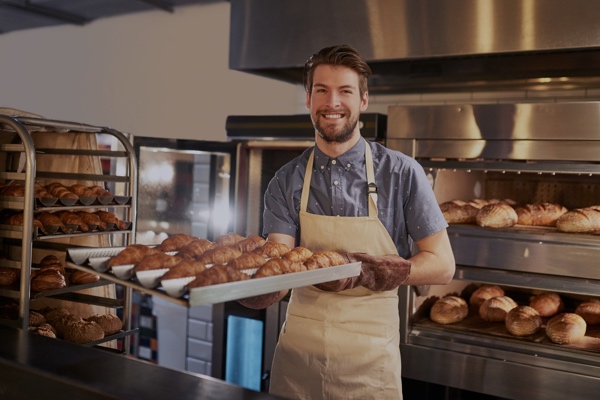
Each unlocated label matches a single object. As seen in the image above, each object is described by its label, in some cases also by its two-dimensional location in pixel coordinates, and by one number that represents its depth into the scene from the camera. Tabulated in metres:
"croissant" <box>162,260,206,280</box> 1.47
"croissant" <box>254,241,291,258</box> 1.84
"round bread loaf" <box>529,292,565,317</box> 3.11
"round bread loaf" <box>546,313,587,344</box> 2.76
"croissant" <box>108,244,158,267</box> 1.54
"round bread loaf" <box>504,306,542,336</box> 2.86
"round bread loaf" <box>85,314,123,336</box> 2.44
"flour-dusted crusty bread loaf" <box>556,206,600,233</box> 2.85
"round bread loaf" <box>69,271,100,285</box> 2.47
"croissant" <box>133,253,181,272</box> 1.51
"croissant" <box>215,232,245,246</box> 1.89
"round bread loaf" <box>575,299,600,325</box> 3.01
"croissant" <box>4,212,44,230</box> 2.29
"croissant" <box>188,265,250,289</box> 1.41
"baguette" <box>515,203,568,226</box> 3.10
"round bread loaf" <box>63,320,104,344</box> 2.31
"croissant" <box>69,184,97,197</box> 2.51
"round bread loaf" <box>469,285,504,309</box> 3.26
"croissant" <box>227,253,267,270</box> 1.66
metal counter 1.47
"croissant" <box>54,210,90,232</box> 2.44
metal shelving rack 2.11
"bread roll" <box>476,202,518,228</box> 3.01
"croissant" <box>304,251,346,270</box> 1.77
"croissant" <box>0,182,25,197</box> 2.37
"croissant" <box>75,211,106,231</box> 2.48
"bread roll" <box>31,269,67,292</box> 2.33
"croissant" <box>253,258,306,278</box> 1.60
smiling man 2.12
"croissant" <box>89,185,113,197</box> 2.52
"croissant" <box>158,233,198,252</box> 1.81
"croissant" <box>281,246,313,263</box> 1.76
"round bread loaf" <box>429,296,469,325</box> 3.06
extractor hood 2.79
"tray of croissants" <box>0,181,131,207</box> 2.28
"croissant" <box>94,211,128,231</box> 2.49
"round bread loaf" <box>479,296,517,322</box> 3.05
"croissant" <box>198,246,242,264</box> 1.67
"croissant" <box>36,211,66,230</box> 2.41
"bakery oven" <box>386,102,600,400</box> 2.69
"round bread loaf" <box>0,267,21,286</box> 2.28
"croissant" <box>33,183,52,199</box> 2.43
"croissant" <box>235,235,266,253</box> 1.89
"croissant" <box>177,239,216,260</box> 1.72
